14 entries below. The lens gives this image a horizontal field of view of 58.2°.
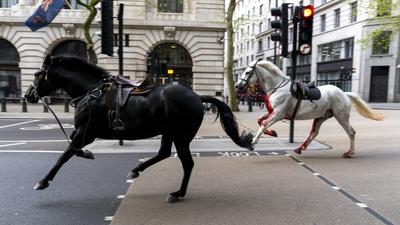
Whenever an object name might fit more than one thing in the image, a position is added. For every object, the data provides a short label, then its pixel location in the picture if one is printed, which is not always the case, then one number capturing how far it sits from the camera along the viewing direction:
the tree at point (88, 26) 21.06
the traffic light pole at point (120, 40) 10.00
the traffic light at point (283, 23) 9.65
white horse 8.01
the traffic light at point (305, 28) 9.47
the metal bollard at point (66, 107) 22.47
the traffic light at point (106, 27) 9.53
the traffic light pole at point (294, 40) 9.60
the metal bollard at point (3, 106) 22.48
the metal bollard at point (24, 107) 22.48
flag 21.59
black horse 5.05
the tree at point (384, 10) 15.10
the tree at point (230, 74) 23.78
